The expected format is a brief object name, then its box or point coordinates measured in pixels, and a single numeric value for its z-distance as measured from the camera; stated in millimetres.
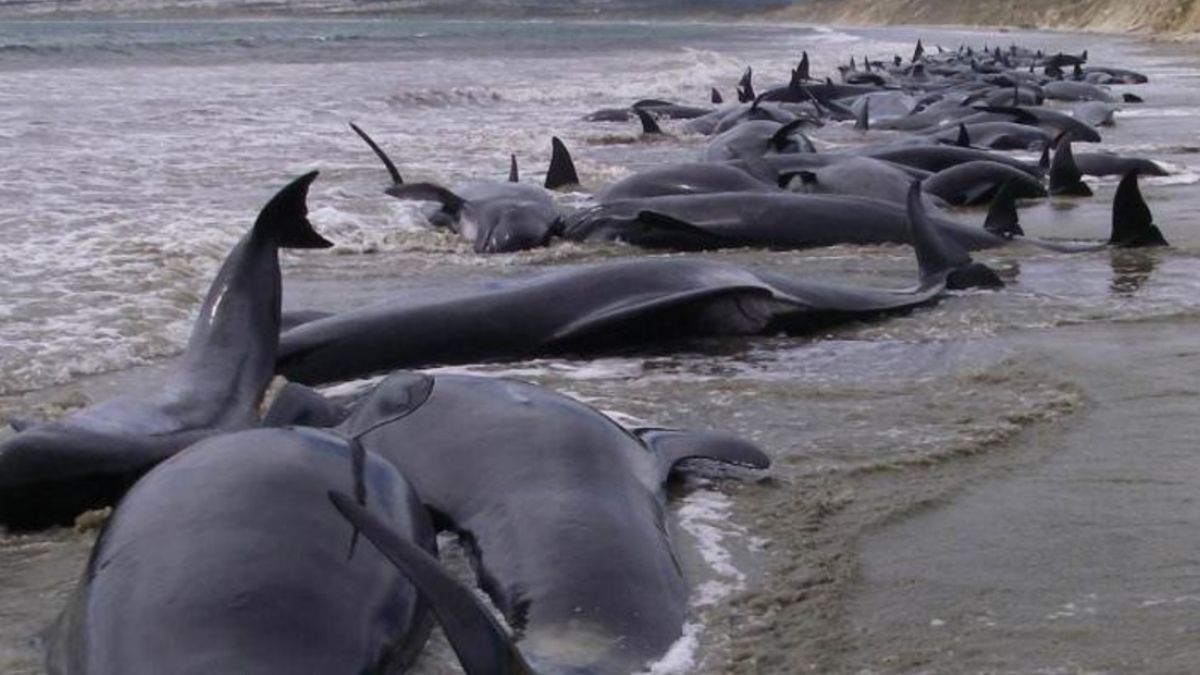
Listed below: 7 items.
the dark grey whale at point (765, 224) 16359
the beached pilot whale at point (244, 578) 4941
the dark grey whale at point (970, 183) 21062
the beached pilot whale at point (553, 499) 5828
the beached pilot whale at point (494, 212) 17609
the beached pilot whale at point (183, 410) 7441
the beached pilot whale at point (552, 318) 10844
